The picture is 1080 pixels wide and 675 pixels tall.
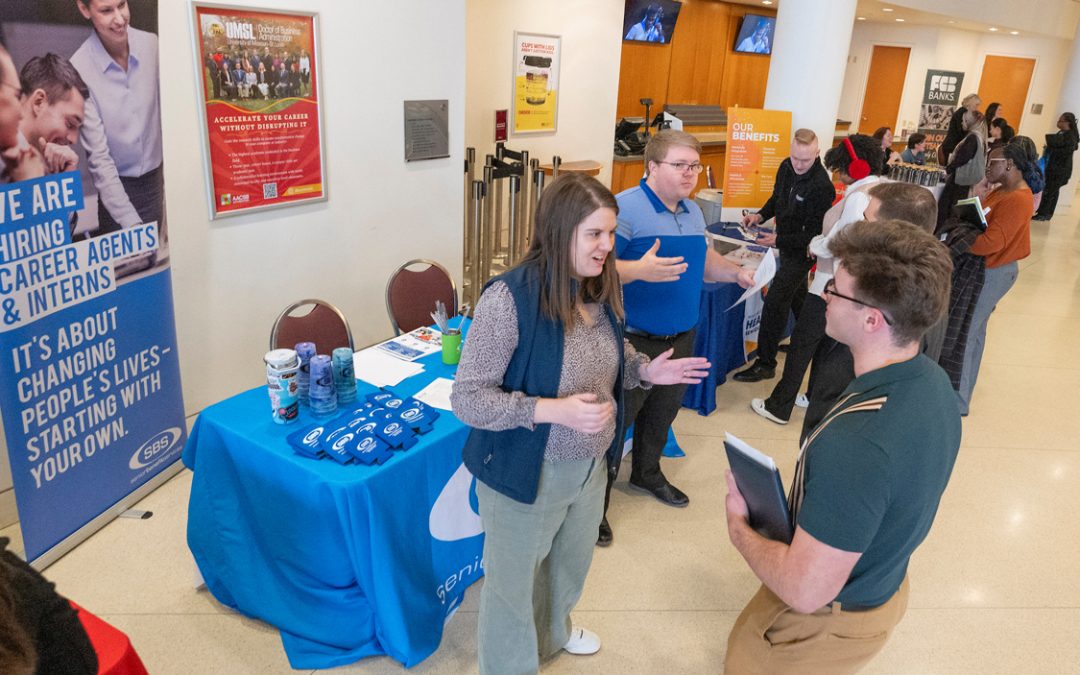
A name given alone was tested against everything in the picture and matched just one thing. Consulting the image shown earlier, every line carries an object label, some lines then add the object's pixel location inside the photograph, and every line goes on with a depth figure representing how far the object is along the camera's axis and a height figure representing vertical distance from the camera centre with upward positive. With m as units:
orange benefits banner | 5.29 -0.16
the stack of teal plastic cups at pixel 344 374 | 2.45 -0.89
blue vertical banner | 2.31 -0.60
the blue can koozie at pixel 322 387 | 2.34 -0.90
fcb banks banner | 14.05 +0.77
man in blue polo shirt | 2.69 -0.48
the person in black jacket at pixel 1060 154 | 10.66 -0.08
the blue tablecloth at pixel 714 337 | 4.09 -1.20
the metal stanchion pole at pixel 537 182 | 6.39 -0.55
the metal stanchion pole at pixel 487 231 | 5.80 -0.92
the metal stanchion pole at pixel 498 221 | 6.12 -0.92
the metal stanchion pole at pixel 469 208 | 5.85 -0.76
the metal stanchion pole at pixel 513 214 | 5.54 -0.75
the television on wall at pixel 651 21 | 8.95 +1.31
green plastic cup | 2.79 -0.88
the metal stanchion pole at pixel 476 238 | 5.36 -0.93
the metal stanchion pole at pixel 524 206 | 6.46 -0.79
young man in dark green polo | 1.33 -0.60
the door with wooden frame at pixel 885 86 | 13.75 +0.99
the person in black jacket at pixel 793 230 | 4.22 -0.56
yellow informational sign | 7.15 +0.36
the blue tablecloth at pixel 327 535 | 2.14 -1.32
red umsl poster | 3.29 -0.02
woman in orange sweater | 3.92 -0.41
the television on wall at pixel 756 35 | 11.37 +1.52
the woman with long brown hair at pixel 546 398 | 1.71 -0.67
